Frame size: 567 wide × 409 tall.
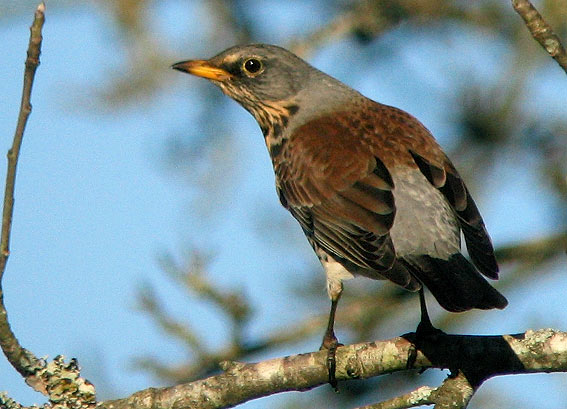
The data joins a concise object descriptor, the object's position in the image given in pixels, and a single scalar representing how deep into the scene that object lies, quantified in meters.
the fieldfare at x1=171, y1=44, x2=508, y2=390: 10.53
